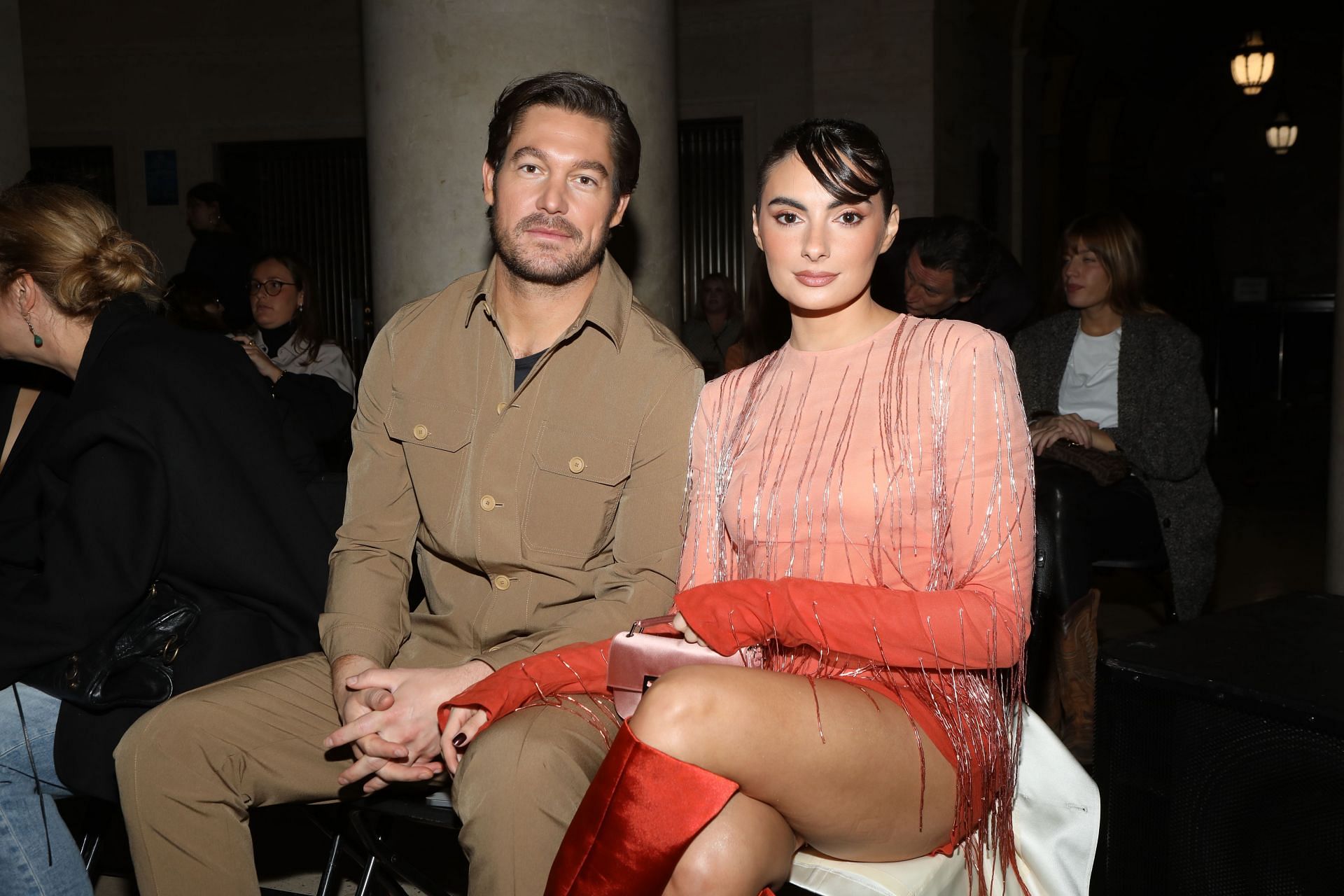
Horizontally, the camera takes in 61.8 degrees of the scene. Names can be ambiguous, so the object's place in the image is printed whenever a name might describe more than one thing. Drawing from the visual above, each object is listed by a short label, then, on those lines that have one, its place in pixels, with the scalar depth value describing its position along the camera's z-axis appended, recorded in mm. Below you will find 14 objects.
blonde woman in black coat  2055
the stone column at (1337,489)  3357
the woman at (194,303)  4660
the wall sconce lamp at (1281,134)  15625
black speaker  1645
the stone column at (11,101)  3865
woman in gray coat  3338
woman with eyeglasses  4852
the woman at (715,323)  8188
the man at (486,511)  1950
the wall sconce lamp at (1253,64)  12438
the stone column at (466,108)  3369
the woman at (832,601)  1552
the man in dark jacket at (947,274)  3574
